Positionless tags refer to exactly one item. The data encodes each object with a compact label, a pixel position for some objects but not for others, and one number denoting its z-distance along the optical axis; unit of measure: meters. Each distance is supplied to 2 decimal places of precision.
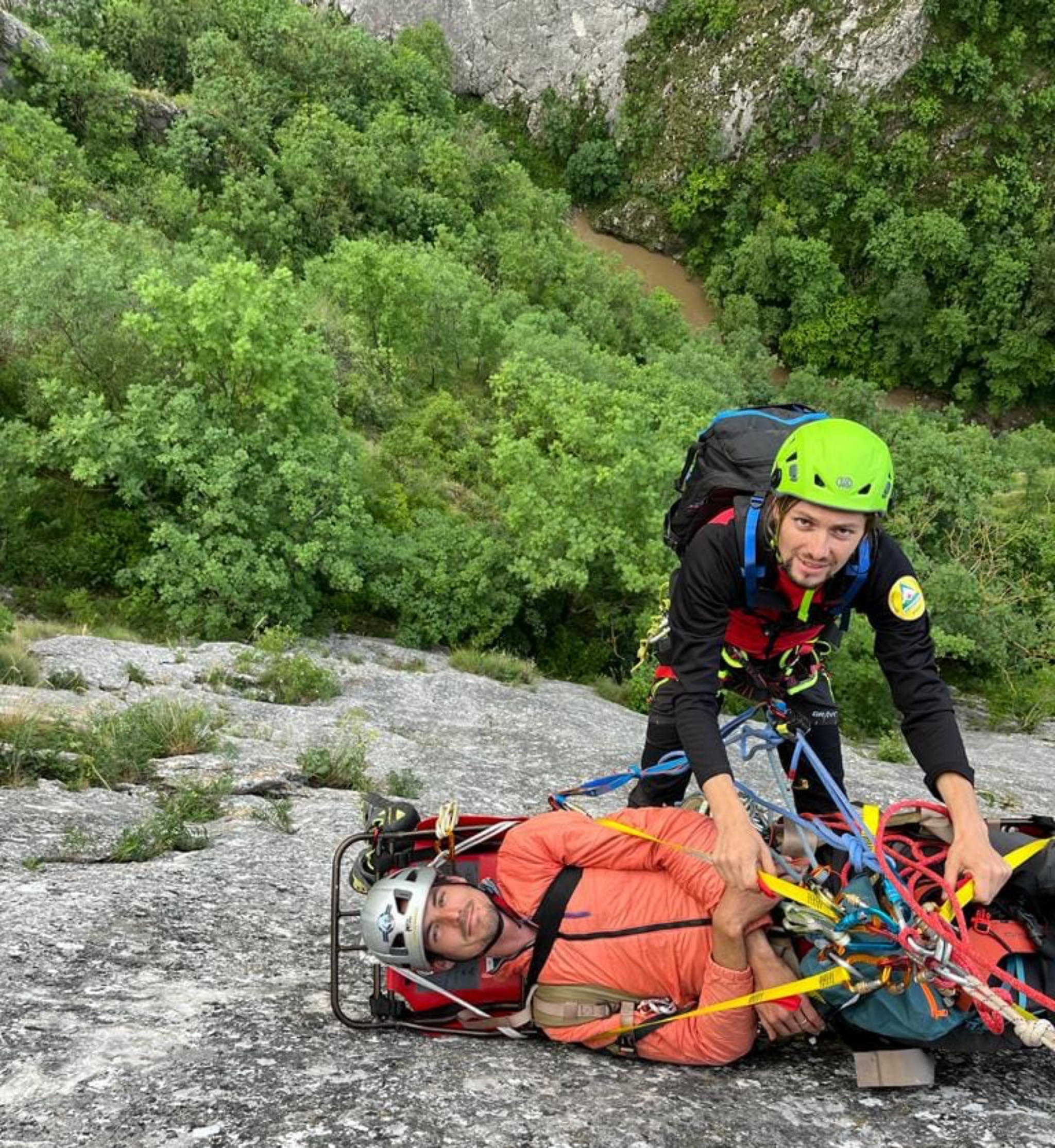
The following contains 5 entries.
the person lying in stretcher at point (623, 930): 3.01
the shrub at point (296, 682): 9.27
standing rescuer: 2.87
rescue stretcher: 2.62
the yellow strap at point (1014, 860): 2.78
